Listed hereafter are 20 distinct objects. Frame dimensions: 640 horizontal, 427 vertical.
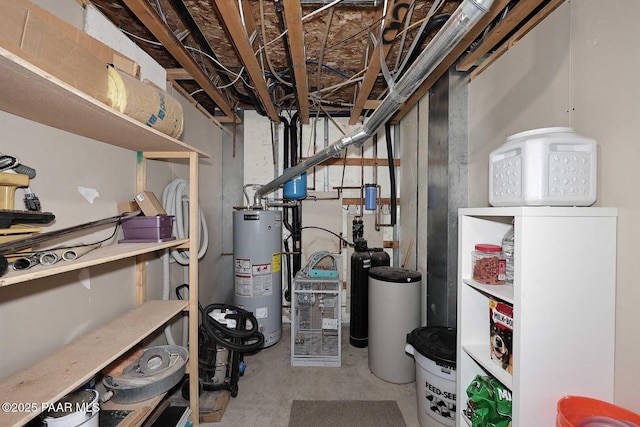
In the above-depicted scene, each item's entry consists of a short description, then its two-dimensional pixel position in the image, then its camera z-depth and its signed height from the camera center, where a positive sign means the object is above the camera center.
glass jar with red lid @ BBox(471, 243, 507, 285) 1.21 -0.25
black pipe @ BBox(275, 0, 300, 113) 1.49 +1.15
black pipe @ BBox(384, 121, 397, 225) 3.12 +0.45
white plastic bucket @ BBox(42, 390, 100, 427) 0.98 -0.78
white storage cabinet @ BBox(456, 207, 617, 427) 0.93 -0.34
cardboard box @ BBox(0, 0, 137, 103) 0.74 +0.52
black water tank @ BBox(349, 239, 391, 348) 2.78 -0.82
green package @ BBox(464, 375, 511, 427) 1.12 -0.85
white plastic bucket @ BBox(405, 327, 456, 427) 1.56 -1.07
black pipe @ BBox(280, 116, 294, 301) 3.22 -0.10
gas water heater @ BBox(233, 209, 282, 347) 2.71 -0.58
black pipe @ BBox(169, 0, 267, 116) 1.53 +1.17
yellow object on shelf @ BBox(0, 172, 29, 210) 0.90 +0.08
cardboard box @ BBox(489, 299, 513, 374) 1.08 -0.52
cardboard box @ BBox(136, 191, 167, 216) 1.58 +0.02
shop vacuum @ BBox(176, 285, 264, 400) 1.86 -1.05
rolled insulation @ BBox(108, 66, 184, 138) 1.10 +0.49
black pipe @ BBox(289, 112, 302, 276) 3.18 -0.06
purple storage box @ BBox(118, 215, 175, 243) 1.49 -0.11
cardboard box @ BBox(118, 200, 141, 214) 1.58 +0.01
